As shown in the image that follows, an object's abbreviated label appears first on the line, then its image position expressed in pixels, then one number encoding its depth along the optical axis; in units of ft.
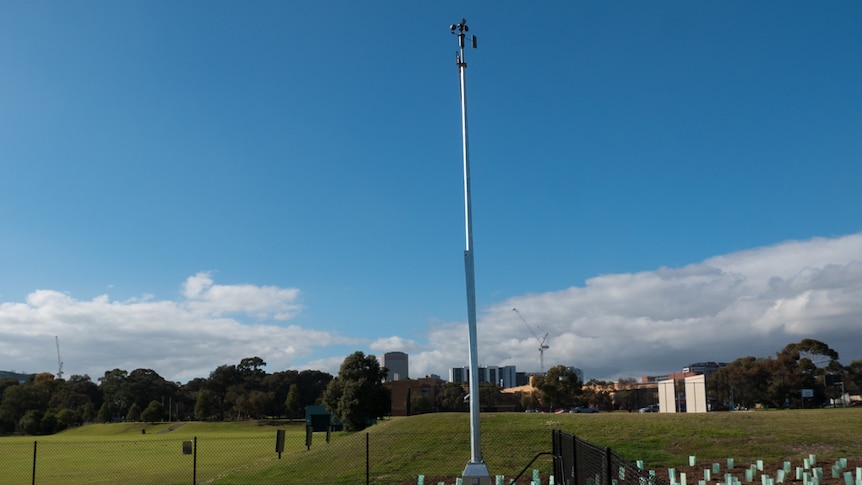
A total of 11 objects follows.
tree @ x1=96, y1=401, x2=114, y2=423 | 383.65
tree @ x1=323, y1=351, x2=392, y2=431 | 217.15
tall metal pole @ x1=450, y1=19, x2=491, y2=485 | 43.27
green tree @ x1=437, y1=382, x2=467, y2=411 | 351.87
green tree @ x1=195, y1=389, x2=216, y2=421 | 368.07
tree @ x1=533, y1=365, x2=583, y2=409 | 278.26
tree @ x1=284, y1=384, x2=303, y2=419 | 369.50
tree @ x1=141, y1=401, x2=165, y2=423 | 338.95
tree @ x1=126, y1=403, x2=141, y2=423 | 362.12
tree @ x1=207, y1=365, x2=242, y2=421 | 420.36
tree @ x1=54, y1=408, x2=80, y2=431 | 325.42
